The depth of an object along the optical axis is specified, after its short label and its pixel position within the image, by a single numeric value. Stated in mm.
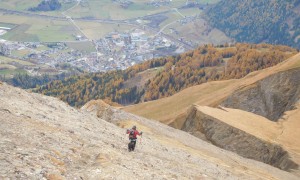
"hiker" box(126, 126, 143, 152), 42906
